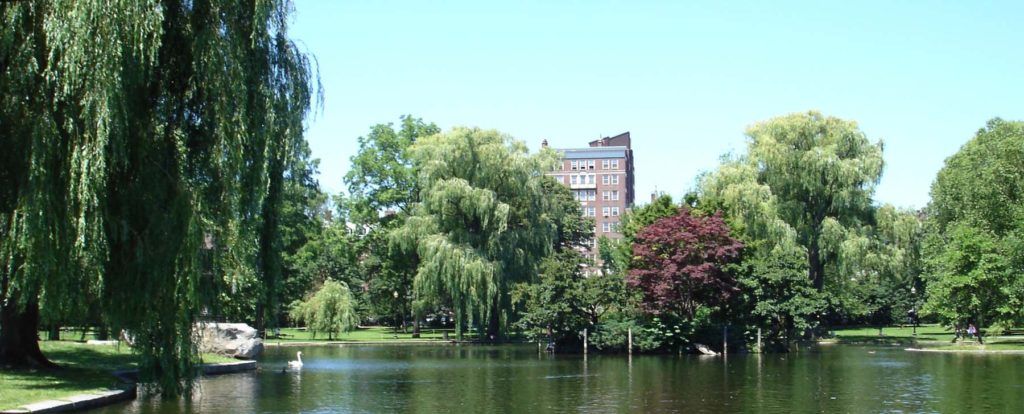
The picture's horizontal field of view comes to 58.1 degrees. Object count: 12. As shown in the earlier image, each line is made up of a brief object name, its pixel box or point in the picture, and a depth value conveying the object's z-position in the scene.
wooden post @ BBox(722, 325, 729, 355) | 45.44
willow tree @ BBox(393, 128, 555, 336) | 53.72
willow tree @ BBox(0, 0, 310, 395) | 16.16
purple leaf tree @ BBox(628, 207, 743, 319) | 44.69
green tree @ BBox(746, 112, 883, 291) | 55.53
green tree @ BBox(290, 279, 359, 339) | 54.72
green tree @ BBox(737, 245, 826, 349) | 45.84
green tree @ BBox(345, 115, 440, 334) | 66.31
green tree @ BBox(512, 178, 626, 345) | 46.84
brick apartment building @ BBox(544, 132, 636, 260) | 130.75
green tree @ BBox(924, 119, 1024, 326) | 45.84
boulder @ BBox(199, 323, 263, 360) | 34.84
